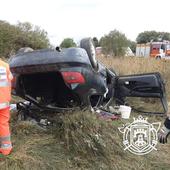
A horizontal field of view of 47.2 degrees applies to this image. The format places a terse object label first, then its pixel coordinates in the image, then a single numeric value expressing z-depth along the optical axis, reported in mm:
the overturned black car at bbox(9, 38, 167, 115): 2512
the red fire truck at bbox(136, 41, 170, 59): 23448
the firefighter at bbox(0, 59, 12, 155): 2129
